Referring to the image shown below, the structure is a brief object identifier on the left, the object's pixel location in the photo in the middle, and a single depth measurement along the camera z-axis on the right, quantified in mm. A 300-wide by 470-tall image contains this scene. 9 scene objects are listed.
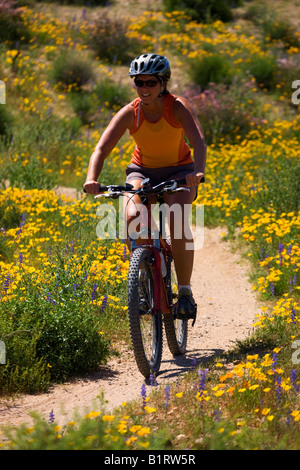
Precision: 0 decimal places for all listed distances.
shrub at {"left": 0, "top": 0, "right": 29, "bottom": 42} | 31219
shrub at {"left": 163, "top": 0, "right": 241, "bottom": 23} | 37112
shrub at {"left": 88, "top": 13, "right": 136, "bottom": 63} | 32406
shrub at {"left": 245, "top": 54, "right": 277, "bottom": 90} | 30203
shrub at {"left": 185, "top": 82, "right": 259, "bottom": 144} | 24312
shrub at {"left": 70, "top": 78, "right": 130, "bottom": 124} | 26719
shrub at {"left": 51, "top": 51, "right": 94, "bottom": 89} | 28859
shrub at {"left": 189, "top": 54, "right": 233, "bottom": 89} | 28005
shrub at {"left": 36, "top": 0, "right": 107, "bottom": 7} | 38625
